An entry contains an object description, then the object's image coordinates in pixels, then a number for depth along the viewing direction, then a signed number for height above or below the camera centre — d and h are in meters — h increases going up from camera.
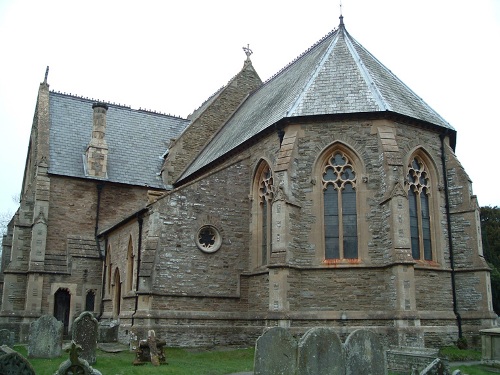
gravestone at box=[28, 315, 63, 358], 14.61 -1.06
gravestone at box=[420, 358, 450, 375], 8.62 -1.04
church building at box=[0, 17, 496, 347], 16.78 +2.34
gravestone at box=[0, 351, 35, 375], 8.25 -1.00
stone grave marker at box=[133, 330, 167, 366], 13.92 -1.33
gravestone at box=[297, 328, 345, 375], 9.87 -0.94
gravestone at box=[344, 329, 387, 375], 10.28 -0.98
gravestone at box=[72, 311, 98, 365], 13.96 -0.89
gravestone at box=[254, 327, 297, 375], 10.22 -0.96
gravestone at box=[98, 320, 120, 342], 19.89 -1.16
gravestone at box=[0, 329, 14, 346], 14.80 -1.05
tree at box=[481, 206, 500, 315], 32.50 +4.54
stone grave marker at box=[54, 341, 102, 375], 8.72 -1.07
